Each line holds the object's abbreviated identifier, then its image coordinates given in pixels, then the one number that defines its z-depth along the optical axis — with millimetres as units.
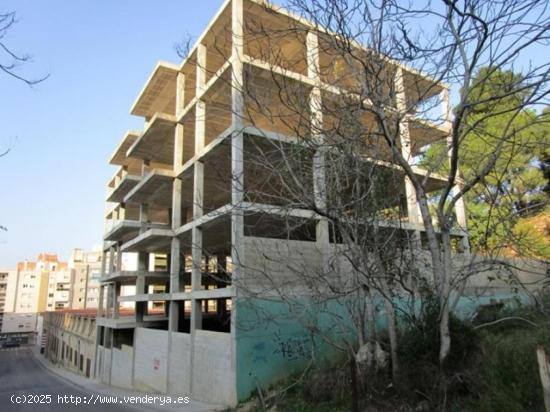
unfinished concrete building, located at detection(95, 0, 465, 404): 11898
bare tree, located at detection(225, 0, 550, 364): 6297
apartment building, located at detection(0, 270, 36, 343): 80625
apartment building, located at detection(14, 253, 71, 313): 86125
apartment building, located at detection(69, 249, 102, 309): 82000
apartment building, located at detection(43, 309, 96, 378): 31875
